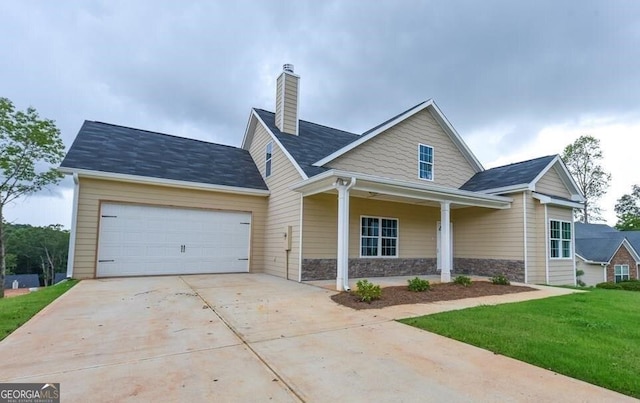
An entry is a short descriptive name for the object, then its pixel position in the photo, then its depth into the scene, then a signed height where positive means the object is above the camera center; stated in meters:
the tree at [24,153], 11.29 +2.42
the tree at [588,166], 29.70 +6.35
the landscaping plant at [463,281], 8.98 -1.32
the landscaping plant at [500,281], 9.59 -1.38
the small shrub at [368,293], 6.63 -1.28
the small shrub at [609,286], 13.57 -2.10
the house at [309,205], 9.55 +0.79
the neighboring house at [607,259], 21.50 -1.50
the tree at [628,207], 40.09 +3.80
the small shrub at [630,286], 12.48 -1.93
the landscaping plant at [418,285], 7.91 -1.30
